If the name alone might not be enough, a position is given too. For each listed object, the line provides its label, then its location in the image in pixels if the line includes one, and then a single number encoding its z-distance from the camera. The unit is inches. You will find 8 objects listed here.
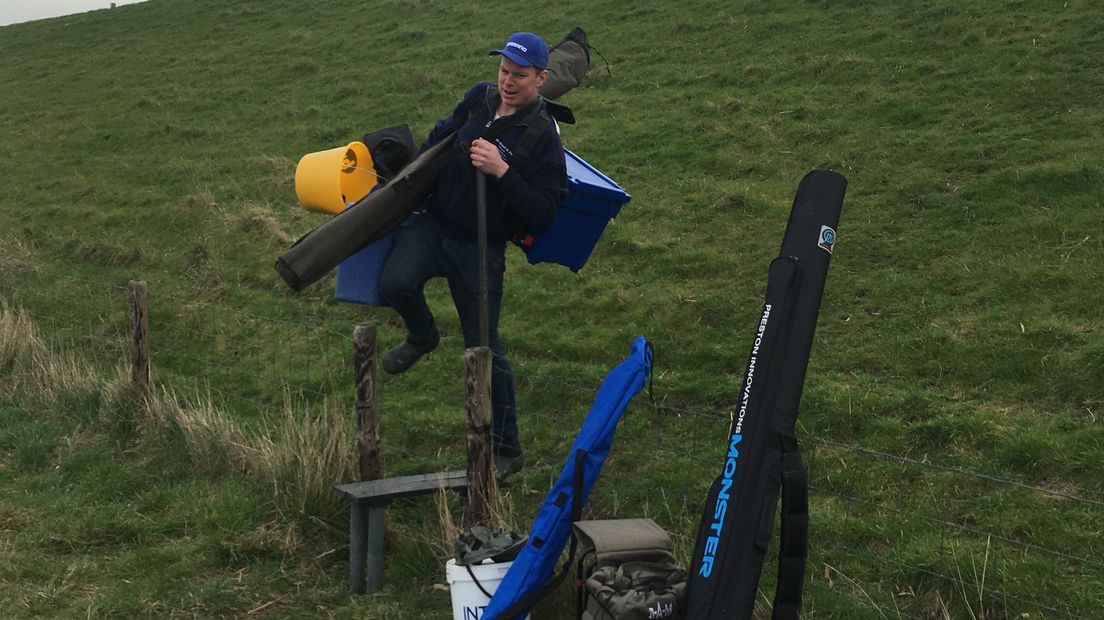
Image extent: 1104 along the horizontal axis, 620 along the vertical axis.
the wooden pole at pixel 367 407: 211.9
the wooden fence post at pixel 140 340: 277.7
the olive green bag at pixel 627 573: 144.3
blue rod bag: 157.4
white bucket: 165.8
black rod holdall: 147.0
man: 204.8
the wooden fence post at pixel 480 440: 191.5
